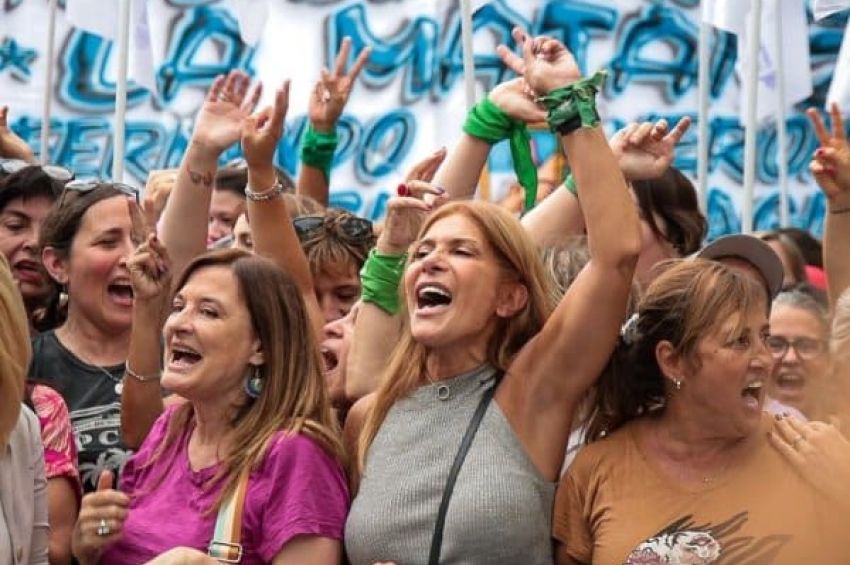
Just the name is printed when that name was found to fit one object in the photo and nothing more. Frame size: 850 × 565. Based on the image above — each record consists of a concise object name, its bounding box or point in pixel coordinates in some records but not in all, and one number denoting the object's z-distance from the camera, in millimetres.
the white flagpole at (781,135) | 14516
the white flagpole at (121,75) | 12067
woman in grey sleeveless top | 7258
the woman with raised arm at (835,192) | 9390
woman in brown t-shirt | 7016
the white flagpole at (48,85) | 14180
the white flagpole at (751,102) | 11825
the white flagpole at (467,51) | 11267
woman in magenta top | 7493
